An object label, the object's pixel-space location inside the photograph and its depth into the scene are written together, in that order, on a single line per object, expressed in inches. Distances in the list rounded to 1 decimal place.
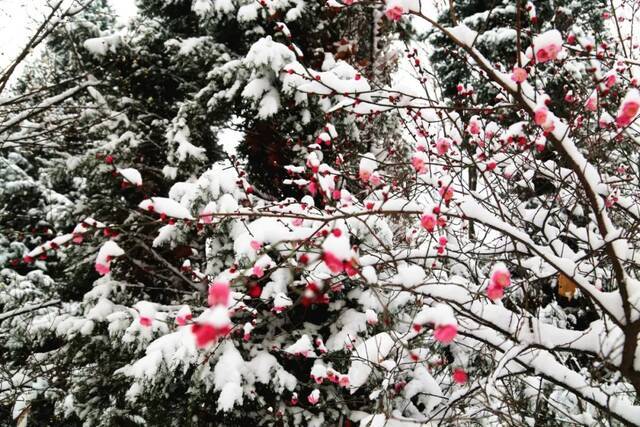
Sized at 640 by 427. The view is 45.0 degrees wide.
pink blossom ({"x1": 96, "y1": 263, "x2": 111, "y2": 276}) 29.4
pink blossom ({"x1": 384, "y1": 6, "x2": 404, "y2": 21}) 30.5
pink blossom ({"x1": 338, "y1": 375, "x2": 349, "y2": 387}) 38.8
